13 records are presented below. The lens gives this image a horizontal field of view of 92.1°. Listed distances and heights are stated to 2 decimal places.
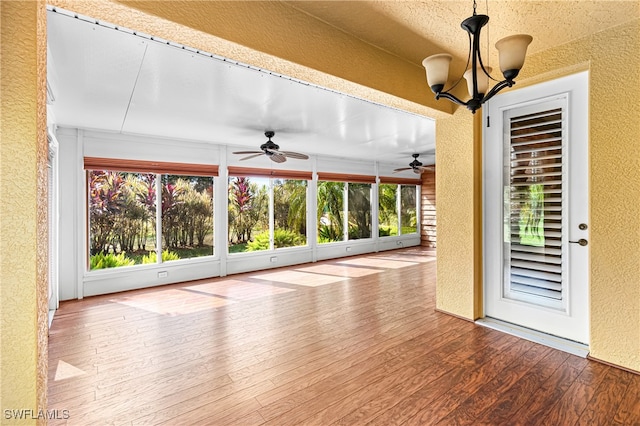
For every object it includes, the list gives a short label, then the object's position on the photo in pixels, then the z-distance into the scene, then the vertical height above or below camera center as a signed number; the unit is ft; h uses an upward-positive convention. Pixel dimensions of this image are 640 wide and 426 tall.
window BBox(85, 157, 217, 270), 15.66 -0.04
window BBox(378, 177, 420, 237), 28.40 +0.39
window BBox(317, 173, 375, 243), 24.65 +0.28
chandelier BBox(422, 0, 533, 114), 5.46 +2.77
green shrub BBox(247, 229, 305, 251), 20.95 -2.09
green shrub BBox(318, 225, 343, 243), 24.59 -1.92
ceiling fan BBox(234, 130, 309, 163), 15.66 +3.04
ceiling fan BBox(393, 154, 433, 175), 22.59 +3.23
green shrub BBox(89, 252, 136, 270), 15.55 -2.54
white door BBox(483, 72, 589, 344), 8.68 +0.04
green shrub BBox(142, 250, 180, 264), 16.94 -2.55
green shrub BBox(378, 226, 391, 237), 28.25 -1.97
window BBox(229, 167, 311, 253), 19.95 +0.12
